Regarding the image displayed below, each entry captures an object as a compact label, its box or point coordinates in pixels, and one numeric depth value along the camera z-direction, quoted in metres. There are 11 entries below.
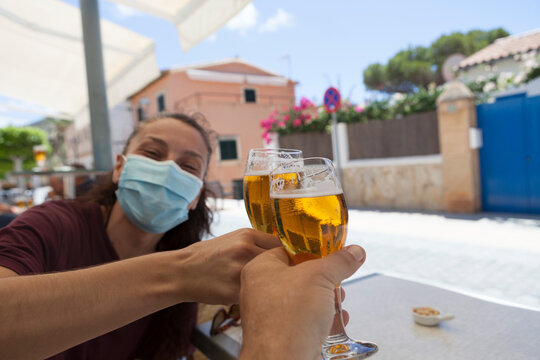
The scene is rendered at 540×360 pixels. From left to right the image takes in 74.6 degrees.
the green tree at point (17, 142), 25.06
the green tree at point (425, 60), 26.69
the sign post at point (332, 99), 6.52
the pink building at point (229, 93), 14.49
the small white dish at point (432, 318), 1.03
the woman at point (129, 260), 0.60
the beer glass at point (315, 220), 0.62
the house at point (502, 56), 9.63
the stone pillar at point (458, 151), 6.58
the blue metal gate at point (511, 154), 6.18
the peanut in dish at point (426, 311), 1.05
